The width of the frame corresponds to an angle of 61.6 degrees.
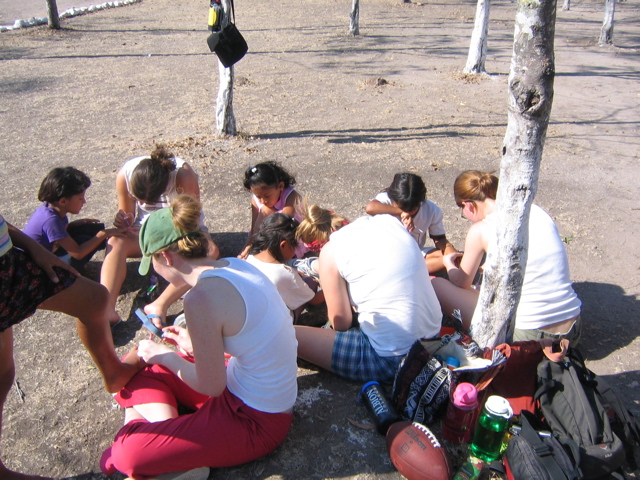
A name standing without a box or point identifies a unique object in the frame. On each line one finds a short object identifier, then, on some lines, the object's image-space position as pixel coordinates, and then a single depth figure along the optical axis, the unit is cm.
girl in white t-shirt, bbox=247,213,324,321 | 325
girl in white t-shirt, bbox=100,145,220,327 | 366
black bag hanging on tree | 587
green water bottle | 242
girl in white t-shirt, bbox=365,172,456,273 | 404
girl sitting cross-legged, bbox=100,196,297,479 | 224
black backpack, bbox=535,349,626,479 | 228
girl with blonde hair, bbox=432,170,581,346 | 305
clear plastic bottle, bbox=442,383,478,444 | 250
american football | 234
